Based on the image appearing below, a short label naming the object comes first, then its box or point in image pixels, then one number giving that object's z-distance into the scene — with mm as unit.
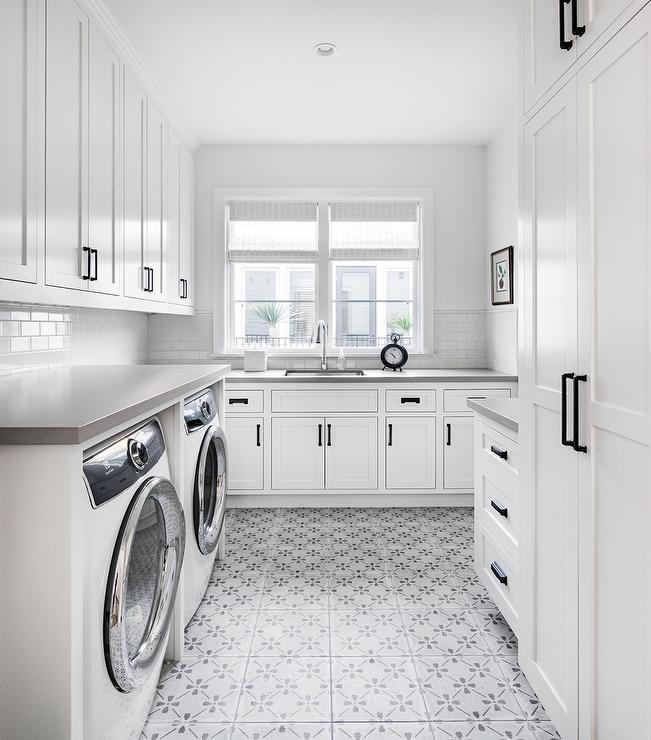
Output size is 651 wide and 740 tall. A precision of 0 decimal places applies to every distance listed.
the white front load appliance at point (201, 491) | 1947
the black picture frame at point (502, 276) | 3598
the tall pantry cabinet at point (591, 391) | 1058
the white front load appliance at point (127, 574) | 1108
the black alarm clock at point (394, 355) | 3885
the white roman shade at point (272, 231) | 4066
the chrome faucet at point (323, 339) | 3992
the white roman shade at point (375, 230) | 4074
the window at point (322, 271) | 4074
